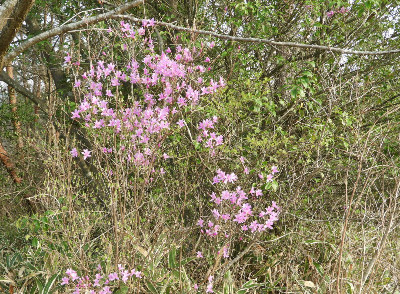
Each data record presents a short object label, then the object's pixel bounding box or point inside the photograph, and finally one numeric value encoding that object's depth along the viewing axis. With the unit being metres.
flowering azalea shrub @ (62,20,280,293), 2.52
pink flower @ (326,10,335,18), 4.04
